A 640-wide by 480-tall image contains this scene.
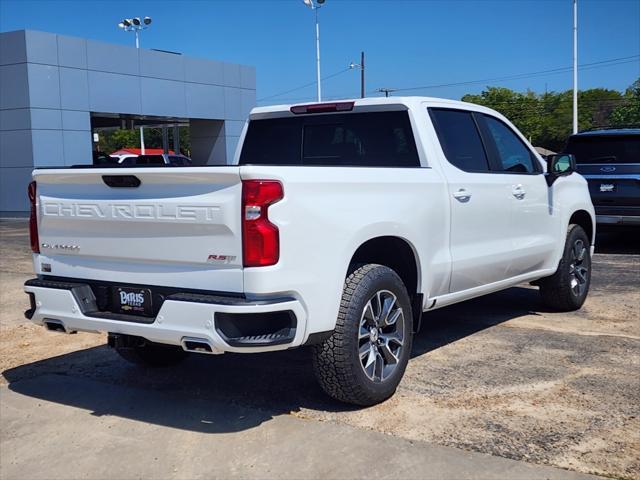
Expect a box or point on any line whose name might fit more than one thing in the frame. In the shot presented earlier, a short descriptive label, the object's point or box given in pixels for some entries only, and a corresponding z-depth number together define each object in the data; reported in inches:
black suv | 427.2
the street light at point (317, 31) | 1325.2
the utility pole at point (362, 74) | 2169.0
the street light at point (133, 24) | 1499.8
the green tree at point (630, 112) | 2736.2
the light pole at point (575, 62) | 1305.2
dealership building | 866.1
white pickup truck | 152.6
